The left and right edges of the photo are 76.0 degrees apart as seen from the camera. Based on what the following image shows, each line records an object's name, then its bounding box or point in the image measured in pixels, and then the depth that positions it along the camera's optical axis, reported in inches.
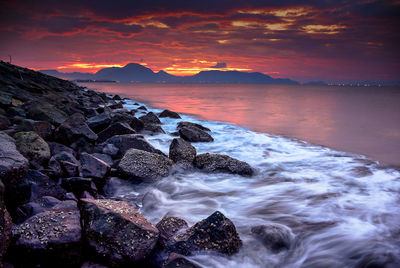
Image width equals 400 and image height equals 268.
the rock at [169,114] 669.9
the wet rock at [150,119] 529.3
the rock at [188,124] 478.8
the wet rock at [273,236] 133.8
